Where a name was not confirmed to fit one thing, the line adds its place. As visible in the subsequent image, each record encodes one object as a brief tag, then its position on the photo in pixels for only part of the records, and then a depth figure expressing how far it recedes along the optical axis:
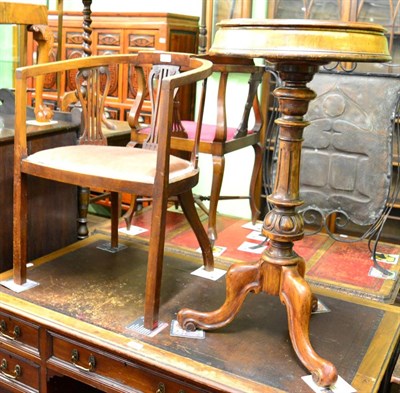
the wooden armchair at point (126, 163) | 1.67
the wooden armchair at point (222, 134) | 2.51
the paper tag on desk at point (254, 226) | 3.02
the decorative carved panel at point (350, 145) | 2.53
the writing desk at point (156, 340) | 1.57
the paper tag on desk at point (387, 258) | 2.64
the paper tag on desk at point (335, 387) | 1.49
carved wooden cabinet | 3.51
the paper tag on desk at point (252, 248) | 2.68
